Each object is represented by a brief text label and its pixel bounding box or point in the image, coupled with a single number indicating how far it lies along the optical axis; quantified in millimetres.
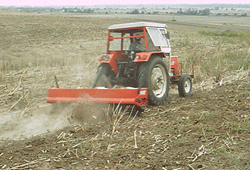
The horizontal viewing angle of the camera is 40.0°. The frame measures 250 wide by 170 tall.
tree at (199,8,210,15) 84750
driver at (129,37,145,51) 7938
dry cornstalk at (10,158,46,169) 4355
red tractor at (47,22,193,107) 6777
